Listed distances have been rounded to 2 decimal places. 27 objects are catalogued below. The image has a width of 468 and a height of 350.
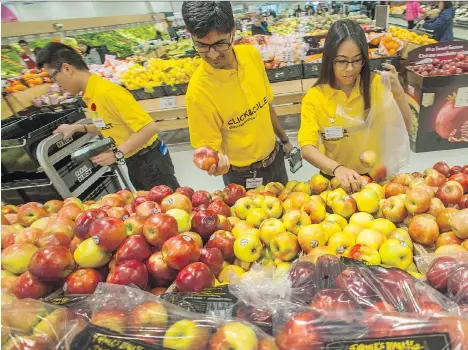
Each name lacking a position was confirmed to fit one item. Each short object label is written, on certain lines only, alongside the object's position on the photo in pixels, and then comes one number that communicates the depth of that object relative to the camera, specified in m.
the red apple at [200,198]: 1.62
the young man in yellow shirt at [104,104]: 2.38
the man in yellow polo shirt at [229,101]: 1.59
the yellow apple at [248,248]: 1.27
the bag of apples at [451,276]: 0.87
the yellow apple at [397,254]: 1.14
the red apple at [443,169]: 1.68
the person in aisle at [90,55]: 6.27
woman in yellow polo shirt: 1.74
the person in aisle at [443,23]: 6.16
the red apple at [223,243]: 1.29
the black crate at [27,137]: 2.45
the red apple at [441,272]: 0.93
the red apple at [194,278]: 1.05
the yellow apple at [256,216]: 1.46
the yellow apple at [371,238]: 1.21
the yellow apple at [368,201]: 1.44
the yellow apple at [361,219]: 1.39
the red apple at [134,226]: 1.27
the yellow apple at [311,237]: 1.26
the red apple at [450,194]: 1.35
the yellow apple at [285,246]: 1.26
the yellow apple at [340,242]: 1.25
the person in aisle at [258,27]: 7.11
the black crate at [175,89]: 4.71
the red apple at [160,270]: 1.15
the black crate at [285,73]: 4.48
